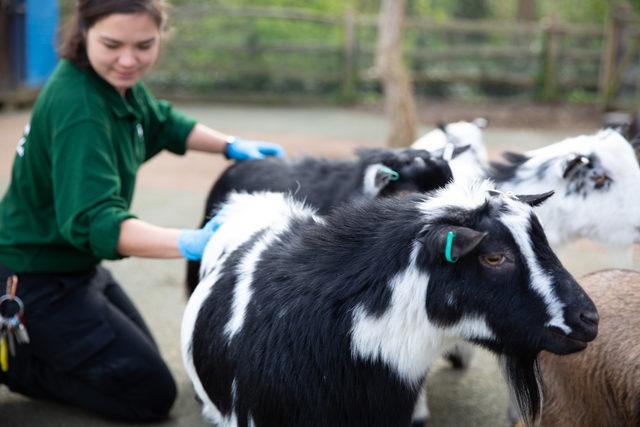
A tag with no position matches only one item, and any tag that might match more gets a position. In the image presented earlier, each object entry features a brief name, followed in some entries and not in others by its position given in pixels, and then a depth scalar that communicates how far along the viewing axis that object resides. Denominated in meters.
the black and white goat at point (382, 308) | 2.35
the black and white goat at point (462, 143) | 4.06
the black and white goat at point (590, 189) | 3.61
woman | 3.40
